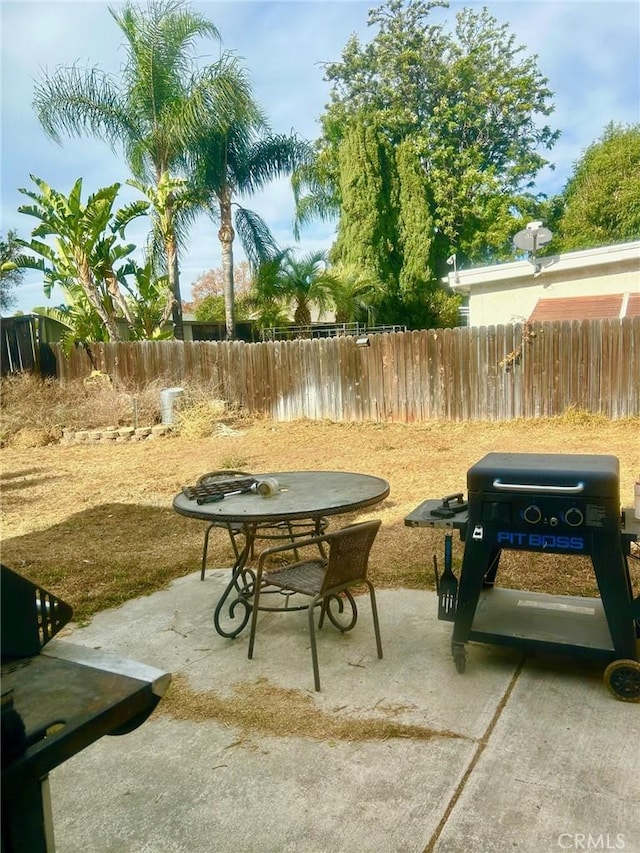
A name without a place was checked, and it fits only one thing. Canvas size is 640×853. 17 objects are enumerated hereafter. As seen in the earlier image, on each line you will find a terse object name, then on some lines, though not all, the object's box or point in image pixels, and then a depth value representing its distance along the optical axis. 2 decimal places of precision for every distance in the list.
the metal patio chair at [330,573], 2.83
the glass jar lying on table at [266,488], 3.52
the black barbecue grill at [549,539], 2.54
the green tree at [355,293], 19.97
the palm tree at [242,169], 17.52
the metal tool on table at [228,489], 3.51
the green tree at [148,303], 15.06
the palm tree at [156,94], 16.39
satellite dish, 12.70
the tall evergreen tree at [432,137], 23.75
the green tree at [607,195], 20.61
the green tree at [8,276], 20.31
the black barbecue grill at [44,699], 0.94
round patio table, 3.10
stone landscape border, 11.34
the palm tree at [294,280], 19.36
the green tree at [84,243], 13.27
